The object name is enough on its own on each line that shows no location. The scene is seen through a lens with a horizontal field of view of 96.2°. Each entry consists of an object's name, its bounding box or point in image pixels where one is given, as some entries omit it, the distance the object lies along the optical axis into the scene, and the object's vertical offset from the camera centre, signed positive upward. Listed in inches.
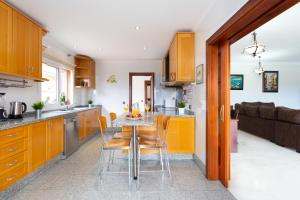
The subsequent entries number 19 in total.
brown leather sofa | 119.7 -25.2
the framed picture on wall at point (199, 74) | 88.9 +17.6
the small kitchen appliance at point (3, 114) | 74.7 -7.9
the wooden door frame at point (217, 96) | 67.3 +2.2
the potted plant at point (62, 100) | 132.5 -0.2
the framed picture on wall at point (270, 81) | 224.8 +31.2
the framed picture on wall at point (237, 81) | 225.4 +31.2
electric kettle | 80.5 -6.1
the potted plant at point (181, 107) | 111.8 -6.1
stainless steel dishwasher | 105.6 -30.0
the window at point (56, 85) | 124.1 +15.9
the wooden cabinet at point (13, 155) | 60.9 -27.2
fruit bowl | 79.6 -10.4
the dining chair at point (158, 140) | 76.1 -24.4
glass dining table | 70.8 -12.7
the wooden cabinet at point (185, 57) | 103.1 +32.8
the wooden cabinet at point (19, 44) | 70.3 +32.8
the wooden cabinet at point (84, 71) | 168.8 +36.5
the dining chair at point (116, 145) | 73.1 -24.9
